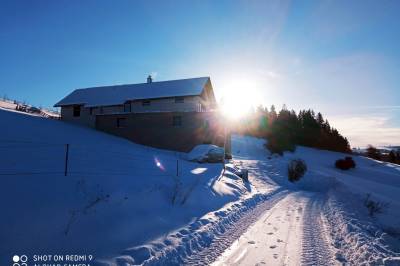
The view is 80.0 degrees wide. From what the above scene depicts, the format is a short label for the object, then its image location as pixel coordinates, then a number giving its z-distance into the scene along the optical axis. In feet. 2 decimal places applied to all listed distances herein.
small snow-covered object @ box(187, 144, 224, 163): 67.21
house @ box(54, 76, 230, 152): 84.02
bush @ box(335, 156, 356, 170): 130.52
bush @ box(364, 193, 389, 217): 34.58
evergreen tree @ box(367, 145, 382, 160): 207.51
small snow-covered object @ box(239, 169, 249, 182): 57.90
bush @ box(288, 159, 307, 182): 81.99
